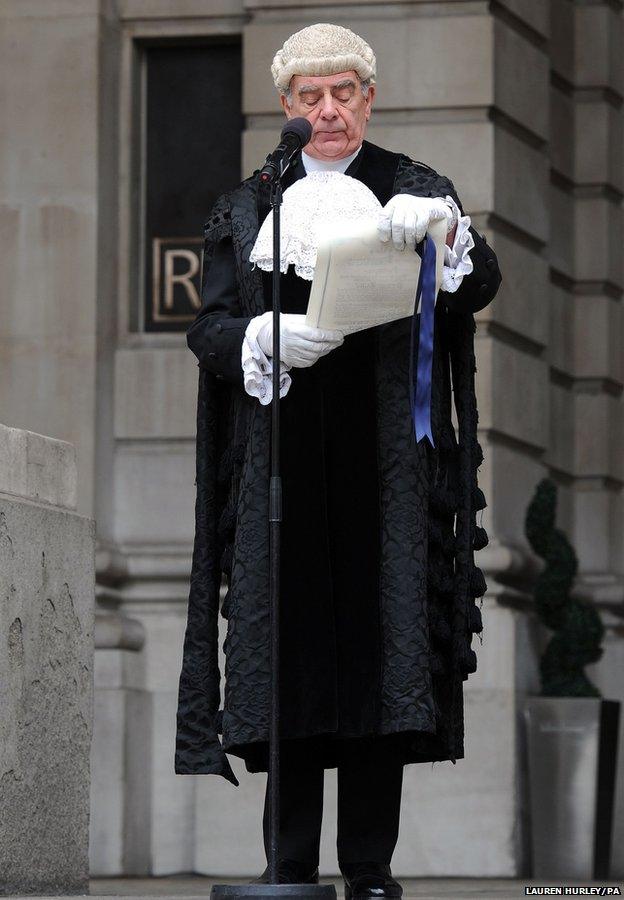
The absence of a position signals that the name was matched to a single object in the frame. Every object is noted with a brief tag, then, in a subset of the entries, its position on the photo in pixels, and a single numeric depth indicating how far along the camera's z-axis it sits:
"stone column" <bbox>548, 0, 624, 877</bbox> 22.78
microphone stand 10.47
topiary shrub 20.23
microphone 10.60
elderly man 11.03
